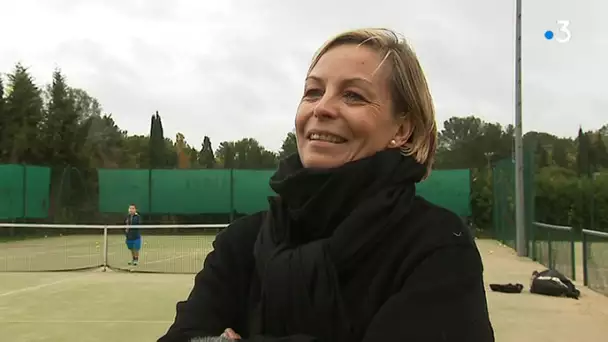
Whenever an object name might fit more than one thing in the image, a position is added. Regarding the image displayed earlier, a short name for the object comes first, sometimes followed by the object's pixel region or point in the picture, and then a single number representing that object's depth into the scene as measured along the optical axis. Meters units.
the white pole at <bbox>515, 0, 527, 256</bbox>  16.41
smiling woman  1.08
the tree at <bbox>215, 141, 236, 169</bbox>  27.38
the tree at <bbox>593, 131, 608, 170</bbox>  17.70
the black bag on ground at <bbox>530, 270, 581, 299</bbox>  9.27
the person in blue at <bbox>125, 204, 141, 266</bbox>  13.54
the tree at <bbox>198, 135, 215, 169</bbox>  40.47
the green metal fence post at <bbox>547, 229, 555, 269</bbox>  13.32
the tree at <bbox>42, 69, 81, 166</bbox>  33.26
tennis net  13.28
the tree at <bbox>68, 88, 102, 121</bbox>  46.82
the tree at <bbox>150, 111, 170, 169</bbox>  39.44
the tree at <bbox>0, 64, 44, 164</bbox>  32.00
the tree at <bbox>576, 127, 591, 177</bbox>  18.26
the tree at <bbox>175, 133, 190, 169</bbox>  42.49
